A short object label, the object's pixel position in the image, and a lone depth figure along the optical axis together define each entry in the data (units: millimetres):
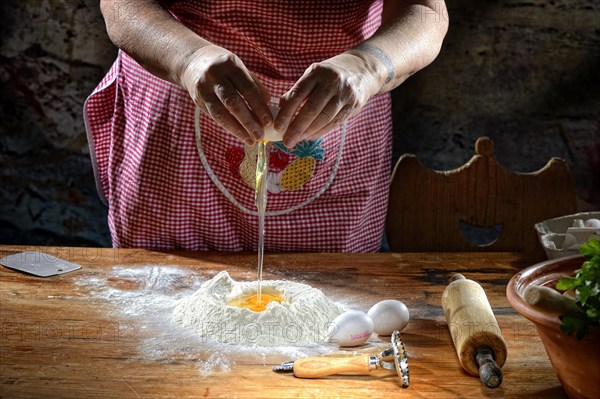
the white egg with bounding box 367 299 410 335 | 1696
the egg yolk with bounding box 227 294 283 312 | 1797
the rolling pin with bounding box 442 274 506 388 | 1453
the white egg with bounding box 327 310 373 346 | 1638
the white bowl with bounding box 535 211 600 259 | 2069
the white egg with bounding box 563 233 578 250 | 2051
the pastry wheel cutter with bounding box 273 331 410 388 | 1487
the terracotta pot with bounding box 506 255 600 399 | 1280
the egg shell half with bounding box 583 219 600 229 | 2104
